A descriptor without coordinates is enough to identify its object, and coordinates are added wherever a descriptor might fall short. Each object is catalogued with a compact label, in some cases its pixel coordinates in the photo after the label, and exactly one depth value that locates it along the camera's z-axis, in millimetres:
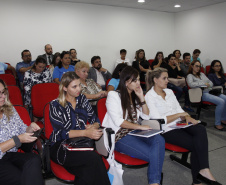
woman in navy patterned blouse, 1681
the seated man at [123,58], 7356
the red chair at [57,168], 1706
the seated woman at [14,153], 1556
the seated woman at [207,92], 4012
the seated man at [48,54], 6108
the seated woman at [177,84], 5270
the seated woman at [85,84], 3174
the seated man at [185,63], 6258
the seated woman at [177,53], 7418
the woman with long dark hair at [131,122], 1933
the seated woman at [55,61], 5227
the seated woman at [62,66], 4078
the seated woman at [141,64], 6630
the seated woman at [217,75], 4744
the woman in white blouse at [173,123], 2137
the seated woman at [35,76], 3438
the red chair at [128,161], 1911
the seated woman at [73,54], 6459
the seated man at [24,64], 5320
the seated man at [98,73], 4363
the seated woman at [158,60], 6771
